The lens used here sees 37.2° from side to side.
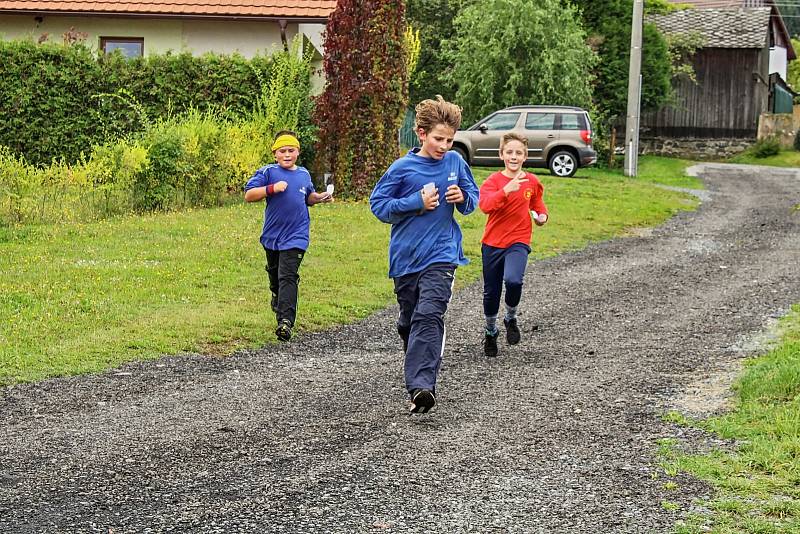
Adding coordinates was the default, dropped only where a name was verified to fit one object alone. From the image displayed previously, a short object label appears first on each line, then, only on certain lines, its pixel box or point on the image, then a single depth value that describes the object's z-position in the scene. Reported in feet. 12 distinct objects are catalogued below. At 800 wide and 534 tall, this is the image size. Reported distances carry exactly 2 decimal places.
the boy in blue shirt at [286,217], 30.99
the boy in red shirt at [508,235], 29.45
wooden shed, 146.30
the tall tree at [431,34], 127.75
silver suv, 90.68
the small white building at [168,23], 78.18
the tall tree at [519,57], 103.45
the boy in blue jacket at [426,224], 22.36
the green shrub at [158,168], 53.62
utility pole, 96.94
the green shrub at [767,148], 139.44
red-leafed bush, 63.46
